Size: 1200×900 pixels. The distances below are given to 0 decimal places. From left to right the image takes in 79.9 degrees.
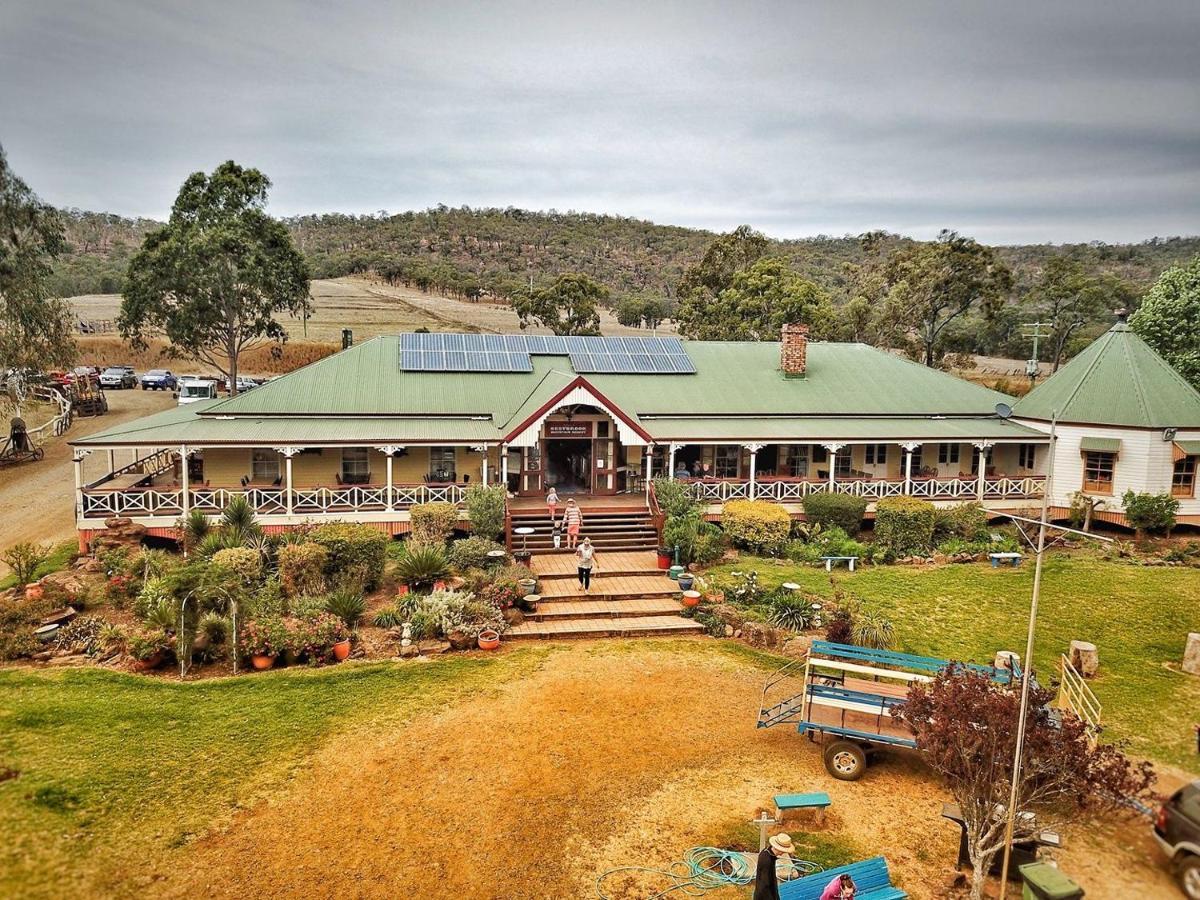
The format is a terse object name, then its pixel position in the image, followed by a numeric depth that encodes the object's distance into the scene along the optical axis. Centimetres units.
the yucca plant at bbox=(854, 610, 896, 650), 1477
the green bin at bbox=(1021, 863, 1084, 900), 717
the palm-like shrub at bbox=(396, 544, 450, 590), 1697
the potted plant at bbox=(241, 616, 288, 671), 1380
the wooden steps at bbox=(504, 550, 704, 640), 1623
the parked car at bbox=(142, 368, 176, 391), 5200
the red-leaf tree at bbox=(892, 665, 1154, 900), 775
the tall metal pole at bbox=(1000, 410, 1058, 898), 675
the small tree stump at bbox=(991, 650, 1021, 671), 1304
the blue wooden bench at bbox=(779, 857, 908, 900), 762
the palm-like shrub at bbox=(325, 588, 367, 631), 1536
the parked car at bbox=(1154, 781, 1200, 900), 817
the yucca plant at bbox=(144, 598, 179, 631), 1385
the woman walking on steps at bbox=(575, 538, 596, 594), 1770
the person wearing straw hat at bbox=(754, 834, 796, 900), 689
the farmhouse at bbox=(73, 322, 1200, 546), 2175
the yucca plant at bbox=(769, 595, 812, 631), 1611
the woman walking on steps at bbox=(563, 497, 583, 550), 2055
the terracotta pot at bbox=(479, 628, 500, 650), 1505
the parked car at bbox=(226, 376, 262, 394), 4663
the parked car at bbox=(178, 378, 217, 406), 4212
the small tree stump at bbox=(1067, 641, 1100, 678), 1410
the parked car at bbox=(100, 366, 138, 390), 5175
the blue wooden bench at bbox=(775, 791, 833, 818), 922
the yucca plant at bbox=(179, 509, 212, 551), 1916
